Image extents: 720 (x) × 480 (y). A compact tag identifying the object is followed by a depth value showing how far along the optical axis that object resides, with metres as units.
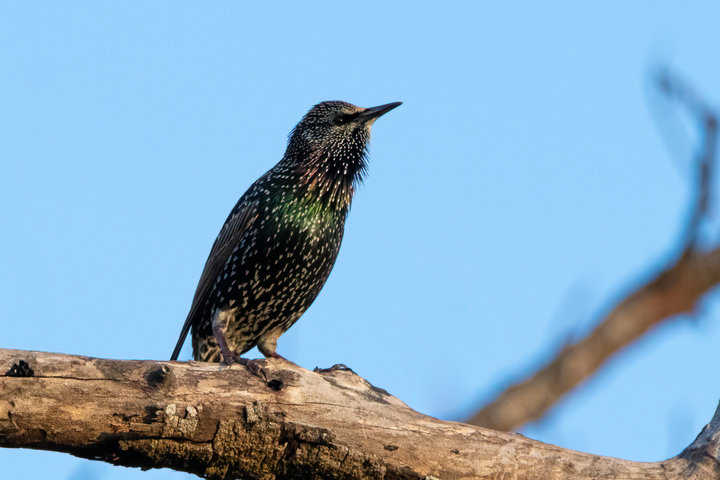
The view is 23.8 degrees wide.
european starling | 10.91
